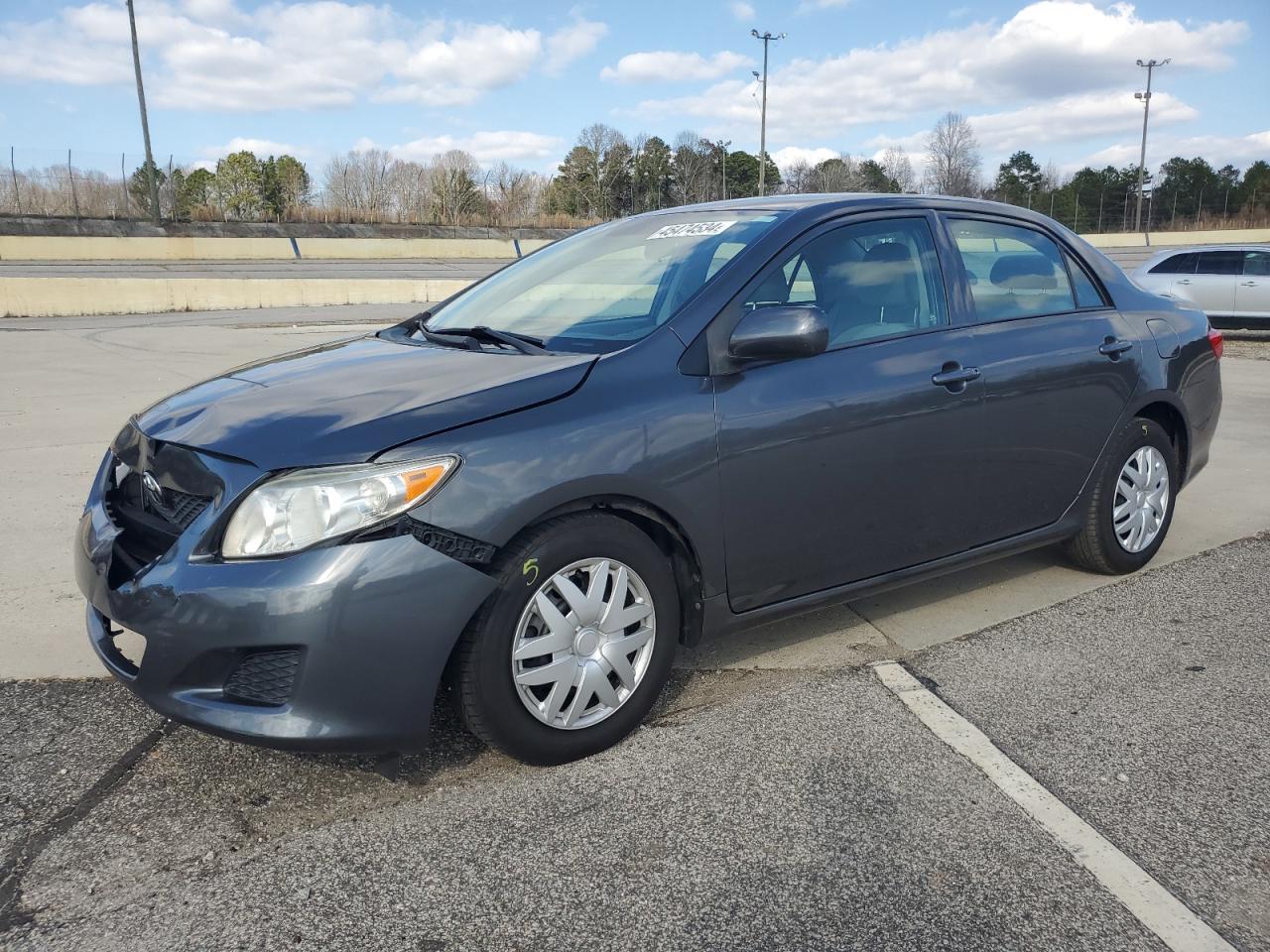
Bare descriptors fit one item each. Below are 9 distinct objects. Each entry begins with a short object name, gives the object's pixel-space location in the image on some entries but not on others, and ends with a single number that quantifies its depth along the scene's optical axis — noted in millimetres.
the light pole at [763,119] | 52791
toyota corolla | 2562
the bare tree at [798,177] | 77375
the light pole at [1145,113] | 63525
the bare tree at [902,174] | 79788
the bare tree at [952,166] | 74250
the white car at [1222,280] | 15820
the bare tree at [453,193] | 55688
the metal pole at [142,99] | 39562
